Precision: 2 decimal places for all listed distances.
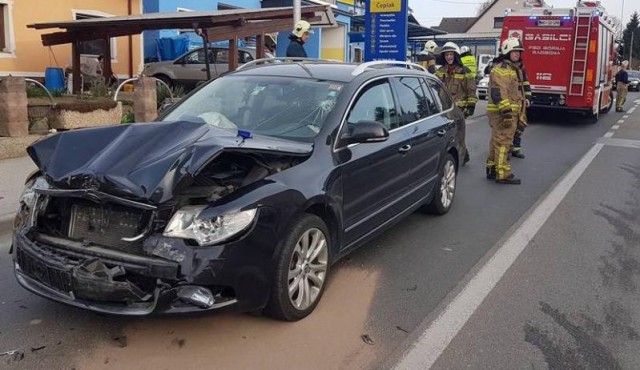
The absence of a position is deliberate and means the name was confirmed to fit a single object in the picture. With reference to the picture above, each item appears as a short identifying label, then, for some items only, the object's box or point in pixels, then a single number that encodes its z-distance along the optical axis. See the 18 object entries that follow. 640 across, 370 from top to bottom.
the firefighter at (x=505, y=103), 8.29
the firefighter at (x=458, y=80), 10.24
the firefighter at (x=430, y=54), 12.75
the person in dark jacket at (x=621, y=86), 22.12
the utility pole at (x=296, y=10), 11.58
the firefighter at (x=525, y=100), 8.80
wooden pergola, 11.32
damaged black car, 3.30
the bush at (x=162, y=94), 12.00
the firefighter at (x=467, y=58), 11.46
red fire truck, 15.57
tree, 98.81
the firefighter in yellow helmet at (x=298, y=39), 9.12
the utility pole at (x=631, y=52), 89.85
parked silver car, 16.12
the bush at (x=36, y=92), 10.51
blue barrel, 14.16
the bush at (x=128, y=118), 10.69
